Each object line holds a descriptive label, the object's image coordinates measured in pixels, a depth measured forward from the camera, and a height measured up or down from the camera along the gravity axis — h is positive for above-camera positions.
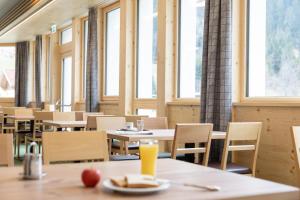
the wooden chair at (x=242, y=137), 3.45 -0.24
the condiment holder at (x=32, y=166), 1.58 -0.22
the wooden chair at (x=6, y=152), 2.10 -0.22
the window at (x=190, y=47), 5.91 +0.81
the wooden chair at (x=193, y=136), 3.36 -0.23
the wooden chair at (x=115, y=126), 4.65 -0.22
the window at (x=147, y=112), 7.05 -0.10
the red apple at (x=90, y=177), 1.43 -0.23
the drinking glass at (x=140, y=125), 4.14 -0.18
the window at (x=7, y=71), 13.50 +1.06
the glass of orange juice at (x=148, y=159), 1.64 -0.20
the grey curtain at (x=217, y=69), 4.66 +0.40
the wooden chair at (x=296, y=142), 2.33 -0.20
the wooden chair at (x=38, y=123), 6.32 -0.26
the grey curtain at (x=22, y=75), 12.74 +0.89
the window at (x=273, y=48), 4.28 +0.59
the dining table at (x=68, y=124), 5.36 -0.22
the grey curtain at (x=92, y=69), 8.34 +0.70
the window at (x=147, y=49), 7.02 +0.92
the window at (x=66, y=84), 10.79 +0.55
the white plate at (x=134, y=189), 1.32 -0.25
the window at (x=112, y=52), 8.27 +1.02
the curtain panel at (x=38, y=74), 11.89 +0.86
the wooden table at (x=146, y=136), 3.61 -0.25
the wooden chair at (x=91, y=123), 4.92 -0.19
